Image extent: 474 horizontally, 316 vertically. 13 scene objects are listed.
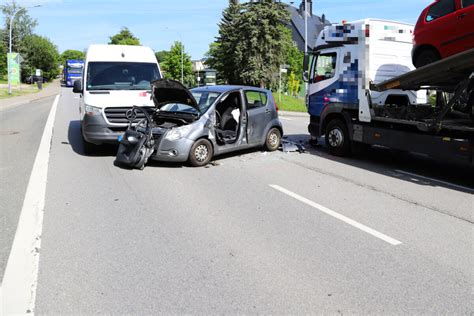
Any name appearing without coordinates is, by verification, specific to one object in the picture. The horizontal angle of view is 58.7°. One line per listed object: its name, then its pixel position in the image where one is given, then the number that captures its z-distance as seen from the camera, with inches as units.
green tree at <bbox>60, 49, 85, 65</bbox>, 6164.4
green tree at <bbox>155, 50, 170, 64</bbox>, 5820.4
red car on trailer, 290.7
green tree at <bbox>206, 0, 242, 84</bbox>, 1844.2
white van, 368.8
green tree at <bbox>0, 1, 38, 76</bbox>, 2802.9
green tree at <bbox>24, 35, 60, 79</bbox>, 3147.4
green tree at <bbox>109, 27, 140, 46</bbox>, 4897.1
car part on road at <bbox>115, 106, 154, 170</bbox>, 324.2
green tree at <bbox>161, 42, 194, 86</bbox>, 2817.4
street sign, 1440.7
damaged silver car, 329.1
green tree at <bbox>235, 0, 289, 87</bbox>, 1739.7
